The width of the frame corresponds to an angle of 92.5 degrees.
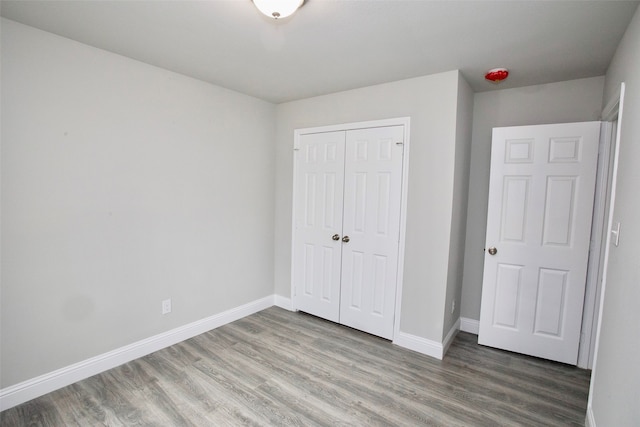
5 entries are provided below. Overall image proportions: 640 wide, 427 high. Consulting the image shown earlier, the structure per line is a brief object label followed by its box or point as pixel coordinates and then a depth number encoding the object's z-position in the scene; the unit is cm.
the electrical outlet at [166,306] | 278
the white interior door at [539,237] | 253
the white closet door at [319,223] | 326
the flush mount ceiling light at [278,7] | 153
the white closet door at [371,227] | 289
